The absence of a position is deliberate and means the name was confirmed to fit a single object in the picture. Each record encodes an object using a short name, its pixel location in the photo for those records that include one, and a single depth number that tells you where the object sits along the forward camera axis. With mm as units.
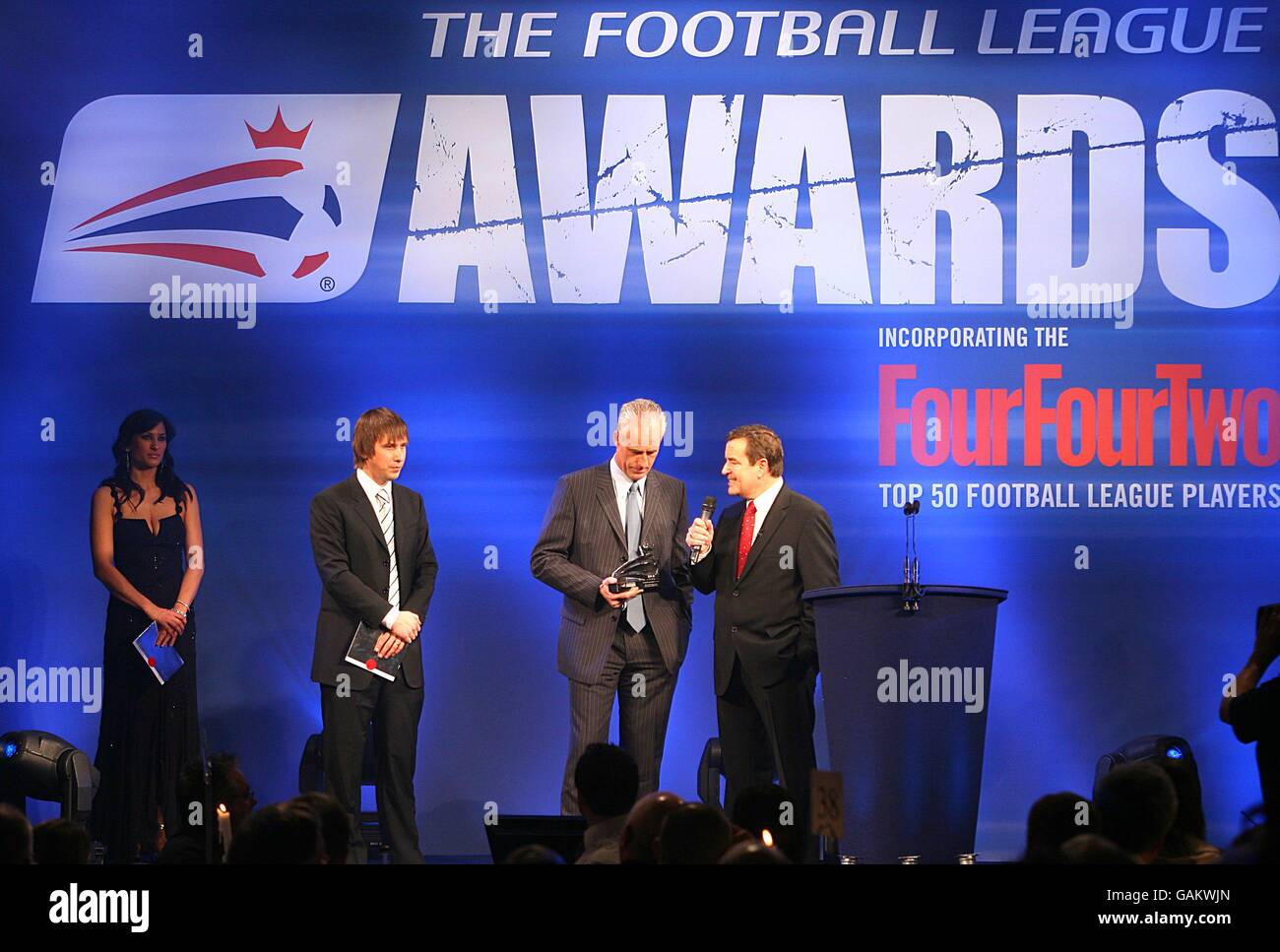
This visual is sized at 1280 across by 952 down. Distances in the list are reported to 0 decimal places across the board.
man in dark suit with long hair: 6562
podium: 5398
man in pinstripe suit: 6586
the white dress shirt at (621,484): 6652
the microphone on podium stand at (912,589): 5469
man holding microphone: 6258
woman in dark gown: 6883
